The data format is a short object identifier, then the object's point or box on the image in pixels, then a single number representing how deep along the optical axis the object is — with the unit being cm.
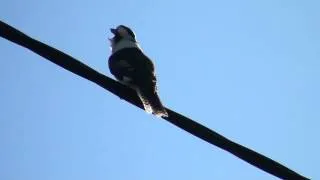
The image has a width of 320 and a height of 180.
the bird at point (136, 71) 884
